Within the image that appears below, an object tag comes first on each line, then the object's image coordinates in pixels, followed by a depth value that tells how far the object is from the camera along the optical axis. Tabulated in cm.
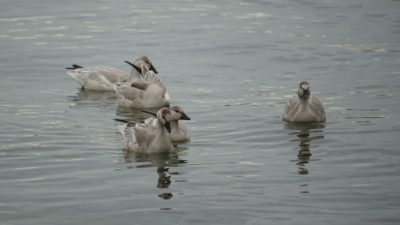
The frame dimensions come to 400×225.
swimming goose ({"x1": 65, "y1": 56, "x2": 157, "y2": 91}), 2467
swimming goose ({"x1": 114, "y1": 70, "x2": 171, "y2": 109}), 2281
